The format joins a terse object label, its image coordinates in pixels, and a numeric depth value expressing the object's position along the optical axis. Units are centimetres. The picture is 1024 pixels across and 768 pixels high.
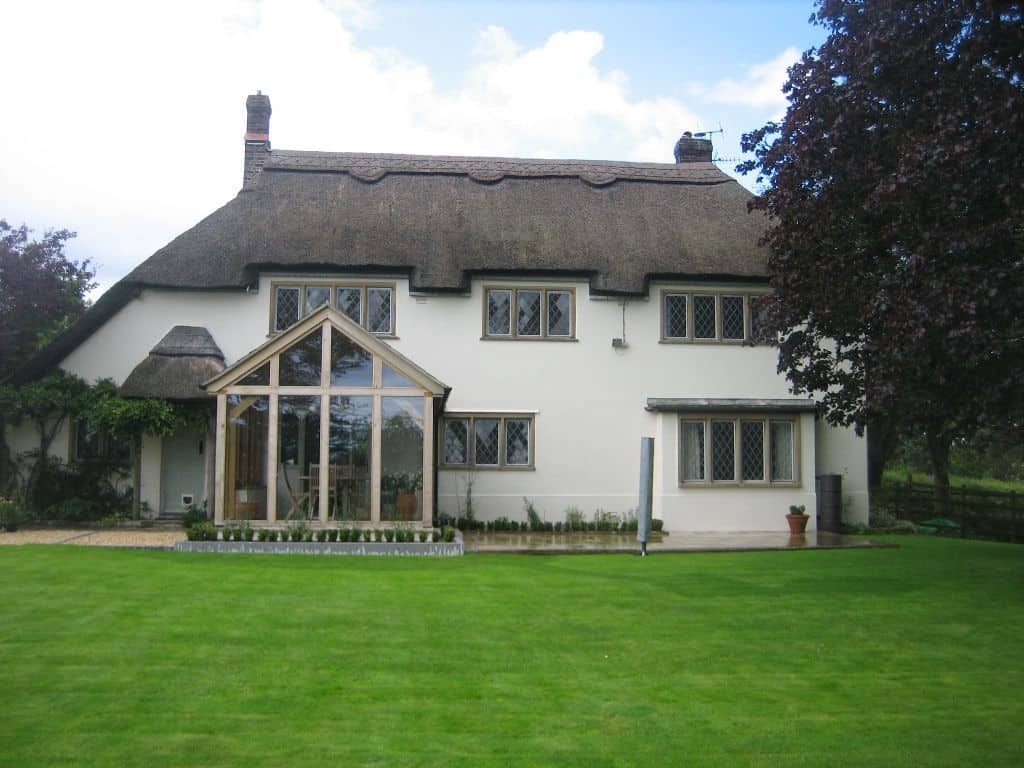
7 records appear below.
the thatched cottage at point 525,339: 2016
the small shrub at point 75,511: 1889
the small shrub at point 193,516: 1838
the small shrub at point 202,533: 1516
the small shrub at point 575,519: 2017
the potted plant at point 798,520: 1938
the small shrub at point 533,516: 2014
